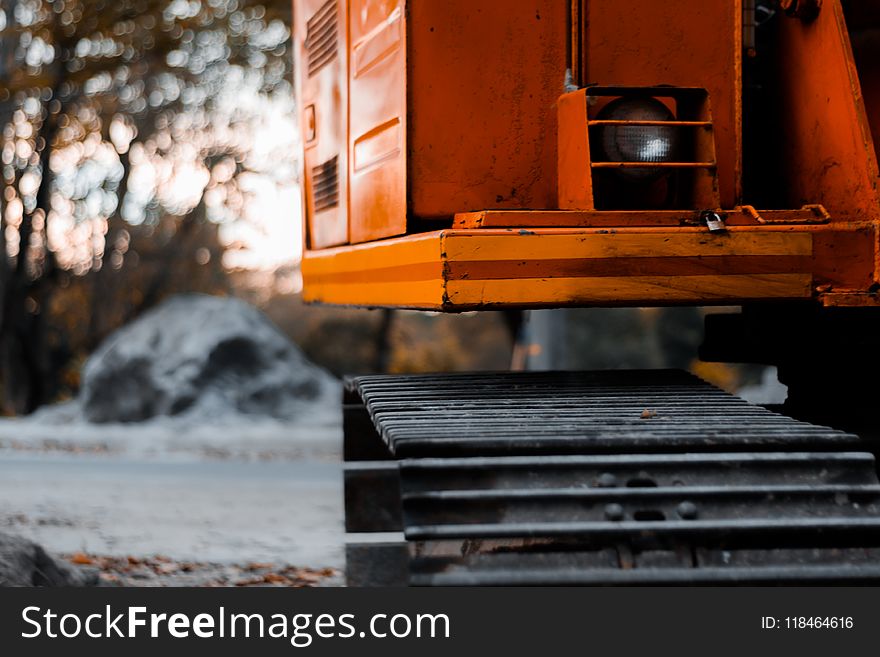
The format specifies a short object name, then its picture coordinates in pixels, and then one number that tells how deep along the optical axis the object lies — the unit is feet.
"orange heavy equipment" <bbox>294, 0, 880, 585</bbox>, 17.90
